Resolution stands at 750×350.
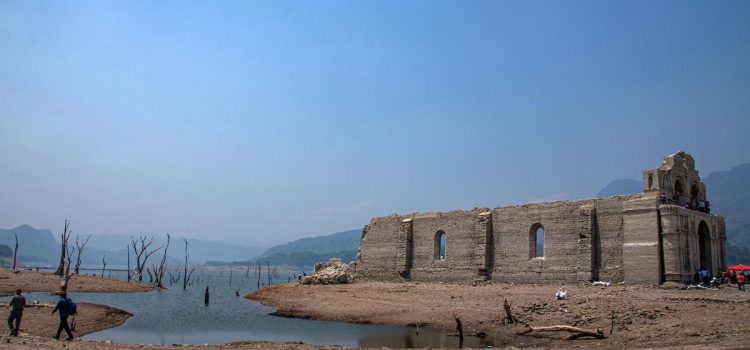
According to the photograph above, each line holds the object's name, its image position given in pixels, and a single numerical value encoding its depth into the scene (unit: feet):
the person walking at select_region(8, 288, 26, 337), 53.57
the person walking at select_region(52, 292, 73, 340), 54.24
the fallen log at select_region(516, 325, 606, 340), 62.49
